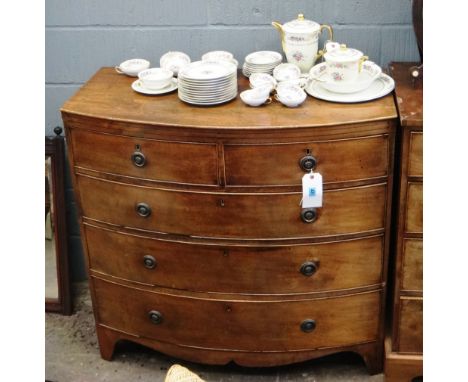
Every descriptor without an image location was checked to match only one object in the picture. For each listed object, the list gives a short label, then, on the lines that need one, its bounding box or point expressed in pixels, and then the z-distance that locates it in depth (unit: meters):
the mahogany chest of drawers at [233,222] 2.30
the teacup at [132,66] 2.71
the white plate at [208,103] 2.39
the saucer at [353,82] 2.39
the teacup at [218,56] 2.68
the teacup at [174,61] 2.68
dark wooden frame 3.06
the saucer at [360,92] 2.37
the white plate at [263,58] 2.63
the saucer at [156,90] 2.53
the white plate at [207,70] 2.39
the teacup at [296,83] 2.43
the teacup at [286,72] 2.53
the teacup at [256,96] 2.37
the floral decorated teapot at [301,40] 2.56
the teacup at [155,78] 2.51
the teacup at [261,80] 2.46
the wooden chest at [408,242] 2.29
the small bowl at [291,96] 2.35
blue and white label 2.30
